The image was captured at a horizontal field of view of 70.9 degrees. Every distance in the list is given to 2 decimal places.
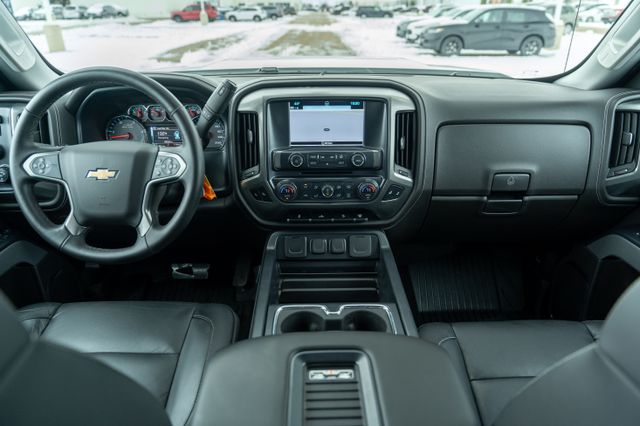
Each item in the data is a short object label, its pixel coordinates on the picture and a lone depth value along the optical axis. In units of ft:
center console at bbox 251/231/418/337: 4.76
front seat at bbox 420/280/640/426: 1.69
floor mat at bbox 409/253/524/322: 7.51
